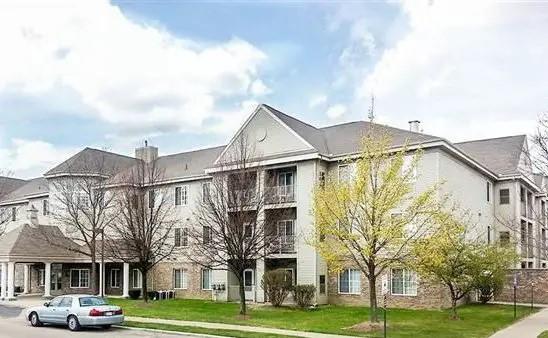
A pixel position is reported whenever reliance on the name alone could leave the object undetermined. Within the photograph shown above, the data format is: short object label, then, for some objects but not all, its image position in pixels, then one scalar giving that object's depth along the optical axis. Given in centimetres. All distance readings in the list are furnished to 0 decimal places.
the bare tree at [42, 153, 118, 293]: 4162
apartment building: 3275
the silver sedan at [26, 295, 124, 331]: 2216
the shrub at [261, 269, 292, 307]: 3291
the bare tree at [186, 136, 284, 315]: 2769
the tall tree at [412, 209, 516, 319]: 2306
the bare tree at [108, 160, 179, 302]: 3522
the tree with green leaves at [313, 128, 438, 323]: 2317
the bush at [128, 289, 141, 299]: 4319
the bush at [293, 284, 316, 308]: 3241
